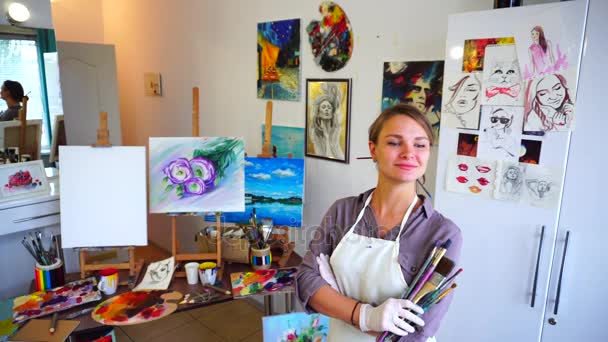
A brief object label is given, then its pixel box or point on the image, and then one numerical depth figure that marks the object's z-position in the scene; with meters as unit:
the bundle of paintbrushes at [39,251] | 1.81
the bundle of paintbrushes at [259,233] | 2.08
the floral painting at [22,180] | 2.33
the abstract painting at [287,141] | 2.51
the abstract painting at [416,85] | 1.83
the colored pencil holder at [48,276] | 1.81
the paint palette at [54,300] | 1.64
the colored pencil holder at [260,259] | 2.01
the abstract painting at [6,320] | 1.68
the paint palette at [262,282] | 1.82
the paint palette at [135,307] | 1.61
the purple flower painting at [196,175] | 2.02
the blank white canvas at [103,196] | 1.89
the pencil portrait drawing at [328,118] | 2.24
